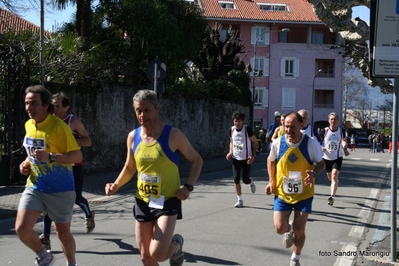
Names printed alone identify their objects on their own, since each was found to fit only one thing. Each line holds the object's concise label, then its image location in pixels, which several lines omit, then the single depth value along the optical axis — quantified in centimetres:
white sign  632
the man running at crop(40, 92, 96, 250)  644
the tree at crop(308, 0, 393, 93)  938
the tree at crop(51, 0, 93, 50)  1780
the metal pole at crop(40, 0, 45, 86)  1357
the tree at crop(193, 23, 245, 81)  3375
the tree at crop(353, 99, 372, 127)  9601
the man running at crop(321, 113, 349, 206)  1099
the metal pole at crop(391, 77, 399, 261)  627
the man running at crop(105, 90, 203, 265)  479
